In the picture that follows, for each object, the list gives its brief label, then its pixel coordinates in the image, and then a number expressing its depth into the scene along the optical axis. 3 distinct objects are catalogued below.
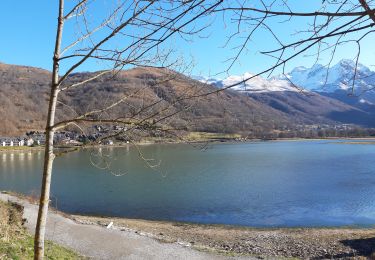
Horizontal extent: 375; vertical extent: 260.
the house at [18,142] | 110.21
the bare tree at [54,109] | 3.09
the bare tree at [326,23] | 1.78
